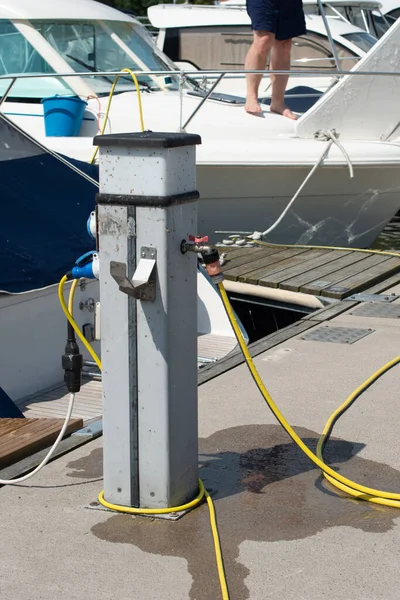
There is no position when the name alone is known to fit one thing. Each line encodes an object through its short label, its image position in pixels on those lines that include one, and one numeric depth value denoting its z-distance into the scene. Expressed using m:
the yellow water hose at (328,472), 5.78
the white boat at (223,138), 15.72
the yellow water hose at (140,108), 14.31
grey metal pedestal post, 5.28
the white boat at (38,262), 9.63
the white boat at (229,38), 23.24
